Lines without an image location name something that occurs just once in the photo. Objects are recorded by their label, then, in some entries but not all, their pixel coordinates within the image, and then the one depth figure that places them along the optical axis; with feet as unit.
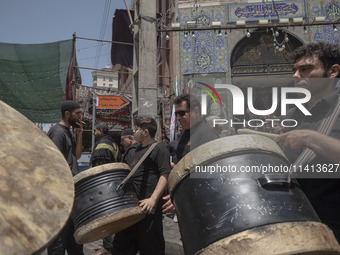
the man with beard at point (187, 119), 10.25
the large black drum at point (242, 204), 3.67
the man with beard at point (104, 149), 14.88
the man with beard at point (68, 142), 9.40
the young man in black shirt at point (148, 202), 9.29
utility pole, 22.53
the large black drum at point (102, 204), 7.91
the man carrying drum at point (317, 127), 4.53
